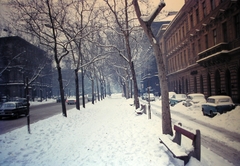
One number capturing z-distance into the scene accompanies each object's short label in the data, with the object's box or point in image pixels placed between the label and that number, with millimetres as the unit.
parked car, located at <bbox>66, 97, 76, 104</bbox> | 33403
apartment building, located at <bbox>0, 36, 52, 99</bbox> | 14555
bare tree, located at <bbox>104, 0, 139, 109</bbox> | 14688
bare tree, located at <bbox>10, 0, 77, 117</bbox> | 11543
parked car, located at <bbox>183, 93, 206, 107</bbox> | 15367
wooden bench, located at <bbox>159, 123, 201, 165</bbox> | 4012
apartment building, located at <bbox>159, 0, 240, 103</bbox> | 15094
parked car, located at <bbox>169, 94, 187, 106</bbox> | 20102
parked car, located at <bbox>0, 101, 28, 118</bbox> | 14683
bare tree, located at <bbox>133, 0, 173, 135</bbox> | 6531
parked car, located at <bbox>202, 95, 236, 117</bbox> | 11094
